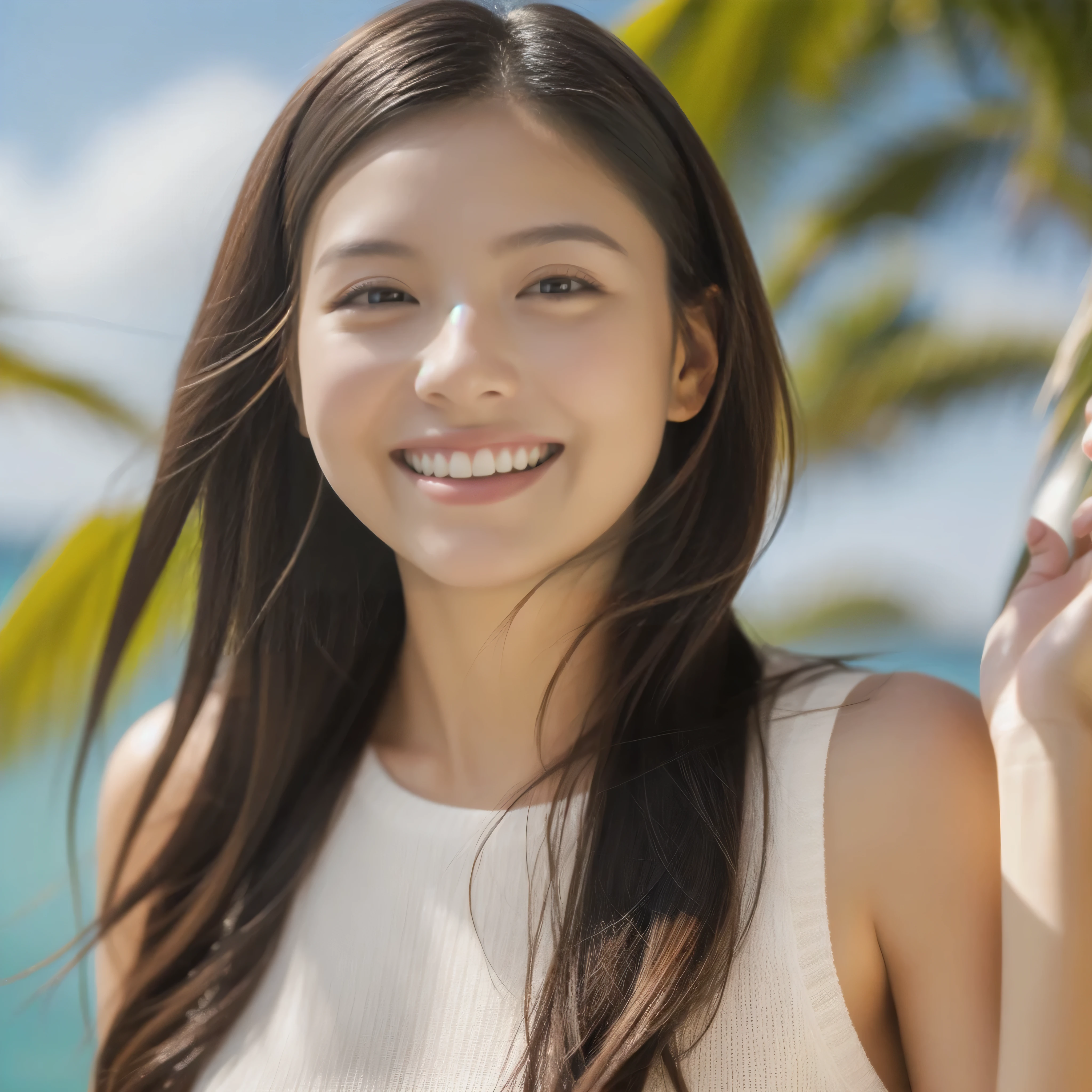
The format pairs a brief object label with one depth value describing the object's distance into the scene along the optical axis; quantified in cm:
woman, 92
